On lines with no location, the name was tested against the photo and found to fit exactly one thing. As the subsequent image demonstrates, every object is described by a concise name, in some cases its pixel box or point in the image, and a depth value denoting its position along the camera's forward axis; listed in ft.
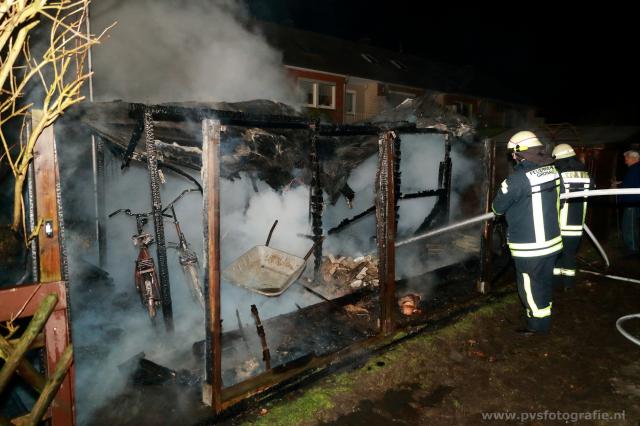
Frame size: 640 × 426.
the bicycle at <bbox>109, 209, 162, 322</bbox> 16.63
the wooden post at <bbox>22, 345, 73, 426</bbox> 7.87
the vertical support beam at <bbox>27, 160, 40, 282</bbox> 8.81
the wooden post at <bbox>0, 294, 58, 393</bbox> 7.30
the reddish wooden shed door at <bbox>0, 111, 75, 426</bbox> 8.55
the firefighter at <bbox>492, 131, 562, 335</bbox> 15.06
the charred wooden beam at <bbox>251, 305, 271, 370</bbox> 12.72
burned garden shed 13.64
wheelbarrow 18.24
